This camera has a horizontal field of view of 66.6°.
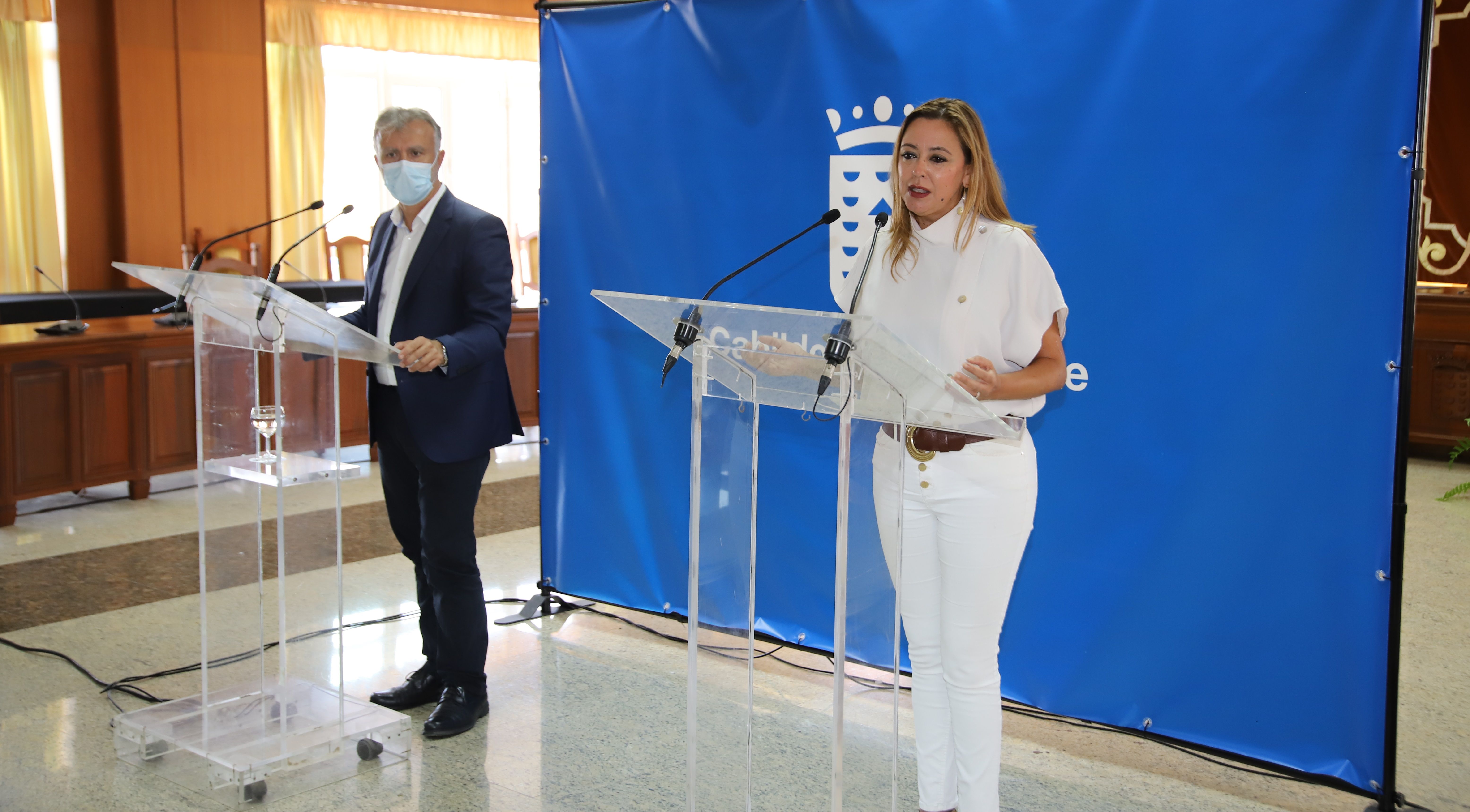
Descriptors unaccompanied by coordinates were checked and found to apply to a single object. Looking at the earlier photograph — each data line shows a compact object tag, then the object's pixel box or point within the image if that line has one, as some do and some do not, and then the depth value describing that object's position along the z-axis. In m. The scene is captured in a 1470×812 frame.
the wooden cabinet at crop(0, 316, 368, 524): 5.13
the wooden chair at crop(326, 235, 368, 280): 8.96
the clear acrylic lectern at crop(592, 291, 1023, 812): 1.87
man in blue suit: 2.89
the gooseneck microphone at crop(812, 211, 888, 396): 1.70
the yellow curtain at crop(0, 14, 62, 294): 7.77
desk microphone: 5.34
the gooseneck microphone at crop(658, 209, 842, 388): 1.85
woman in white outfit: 2.06
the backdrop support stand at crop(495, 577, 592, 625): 3.96
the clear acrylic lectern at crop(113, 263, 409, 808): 2.64
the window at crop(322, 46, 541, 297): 9.98
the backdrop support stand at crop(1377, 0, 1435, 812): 2.45
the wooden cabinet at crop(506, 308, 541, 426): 7.34
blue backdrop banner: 2.58
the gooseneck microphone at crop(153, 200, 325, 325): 2.62
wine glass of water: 2.68
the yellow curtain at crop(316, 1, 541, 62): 9.51
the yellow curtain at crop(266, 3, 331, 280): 9.22
